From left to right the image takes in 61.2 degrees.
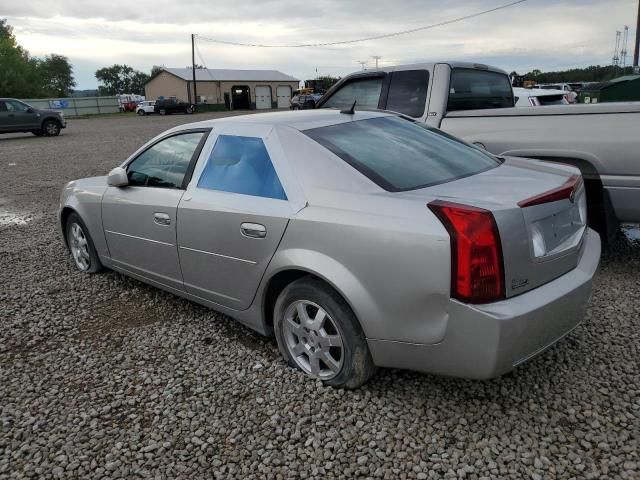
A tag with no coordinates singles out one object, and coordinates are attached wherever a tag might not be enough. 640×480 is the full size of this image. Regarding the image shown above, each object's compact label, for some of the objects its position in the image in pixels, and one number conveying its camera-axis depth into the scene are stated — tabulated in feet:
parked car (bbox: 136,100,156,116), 163.94
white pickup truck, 14.01
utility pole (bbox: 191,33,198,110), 187.42
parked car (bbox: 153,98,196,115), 159.53
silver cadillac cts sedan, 7.95
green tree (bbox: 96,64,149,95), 403.95
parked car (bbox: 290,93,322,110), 131.97
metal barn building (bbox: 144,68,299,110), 200.34
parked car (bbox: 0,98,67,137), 73.26
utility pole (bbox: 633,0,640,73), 81.15
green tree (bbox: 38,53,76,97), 351.05
